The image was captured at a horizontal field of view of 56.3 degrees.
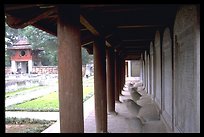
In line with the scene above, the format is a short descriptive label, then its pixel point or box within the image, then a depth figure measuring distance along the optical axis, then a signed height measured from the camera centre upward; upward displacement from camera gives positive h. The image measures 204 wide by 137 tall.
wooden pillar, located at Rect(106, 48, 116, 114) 8.70 -0.63
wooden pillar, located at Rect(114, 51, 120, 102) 11.25 -0.70
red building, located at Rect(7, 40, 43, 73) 38.94 +2.54
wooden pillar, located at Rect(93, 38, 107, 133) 5.78 -0.49
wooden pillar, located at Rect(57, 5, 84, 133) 3.10 -0.03
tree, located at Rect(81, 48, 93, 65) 37.49 +2.14
